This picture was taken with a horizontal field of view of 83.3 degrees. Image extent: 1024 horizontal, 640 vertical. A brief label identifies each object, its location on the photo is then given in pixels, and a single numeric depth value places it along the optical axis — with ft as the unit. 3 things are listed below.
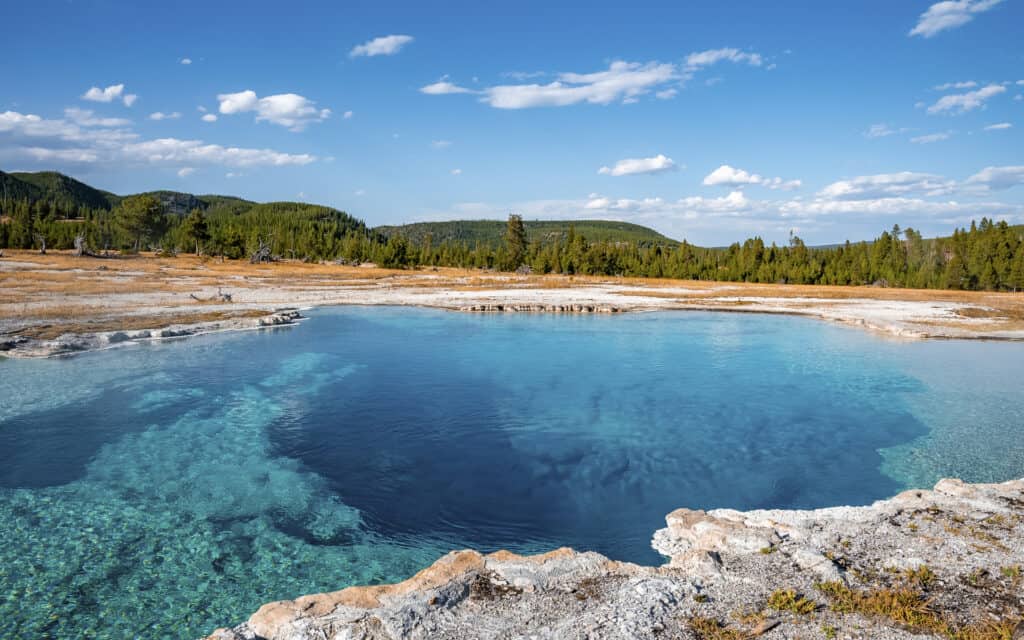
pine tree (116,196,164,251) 350.84
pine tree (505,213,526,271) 412.77
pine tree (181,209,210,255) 366.02
